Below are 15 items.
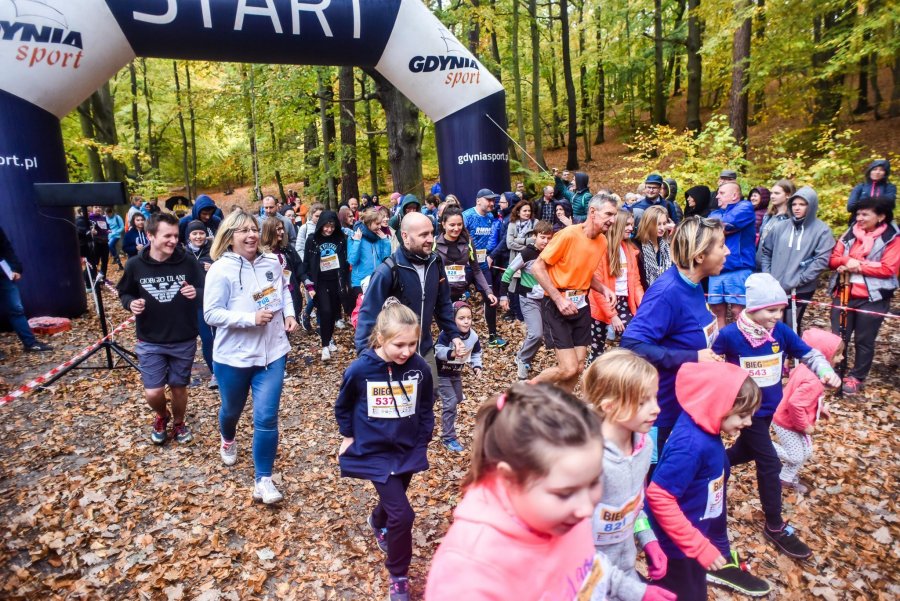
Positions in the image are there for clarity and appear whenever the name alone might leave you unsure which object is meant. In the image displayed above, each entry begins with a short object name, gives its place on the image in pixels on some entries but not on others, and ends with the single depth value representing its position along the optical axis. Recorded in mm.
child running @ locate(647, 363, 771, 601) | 2299
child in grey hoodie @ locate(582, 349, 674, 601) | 2115
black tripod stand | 6289
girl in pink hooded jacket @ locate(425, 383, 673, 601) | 1261
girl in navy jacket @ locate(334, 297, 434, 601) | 2848
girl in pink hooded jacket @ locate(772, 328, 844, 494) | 3521
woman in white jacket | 3656
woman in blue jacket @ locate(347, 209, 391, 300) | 6602
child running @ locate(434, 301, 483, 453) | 4355
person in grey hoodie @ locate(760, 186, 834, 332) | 5555
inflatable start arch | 7293
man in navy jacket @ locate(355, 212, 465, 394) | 3740
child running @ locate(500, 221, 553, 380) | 5879
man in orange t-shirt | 4484
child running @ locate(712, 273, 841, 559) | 2920
